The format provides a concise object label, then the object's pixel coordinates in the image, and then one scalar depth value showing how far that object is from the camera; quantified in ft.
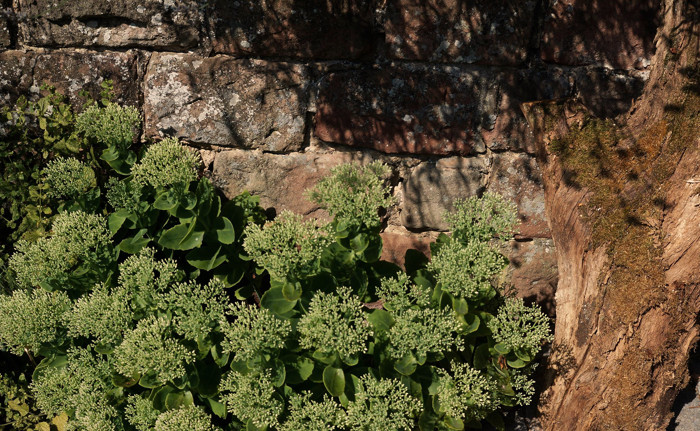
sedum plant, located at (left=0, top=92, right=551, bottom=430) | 6.77
